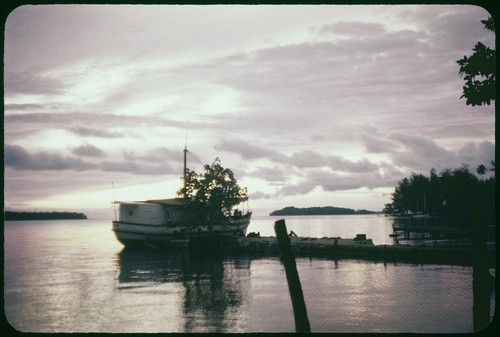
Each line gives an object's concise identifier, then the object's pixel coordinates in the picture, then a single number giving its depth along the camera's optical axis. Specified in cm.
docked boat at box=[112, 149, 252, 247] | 5856
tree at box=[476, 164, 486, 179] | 13308
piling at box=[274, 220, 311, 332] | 896
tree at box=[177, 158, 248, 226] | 5761
